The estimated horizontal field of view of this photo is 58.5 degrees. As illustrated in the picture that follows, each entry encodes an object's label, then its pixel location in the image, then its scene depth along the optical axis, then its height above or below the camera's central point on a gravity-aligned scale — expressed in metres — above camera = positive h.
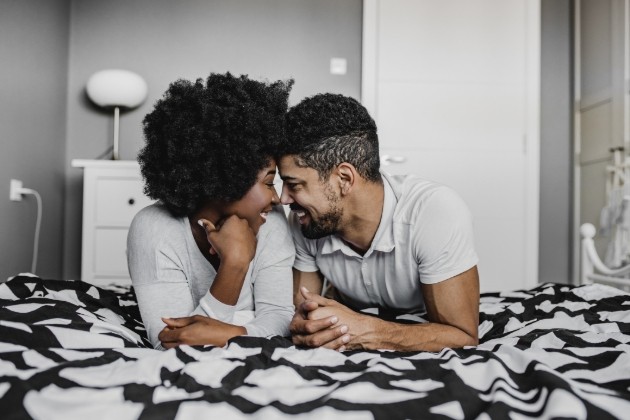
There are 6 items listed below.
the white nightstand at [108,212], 2.66 +0.03
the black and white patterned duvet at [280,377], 0.67 -0.22
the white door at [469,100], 3.19 +0.71
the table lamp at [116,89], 2.97 +0.69
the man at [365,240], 1.17 -0.04
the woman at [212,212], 1.22 +0.02
